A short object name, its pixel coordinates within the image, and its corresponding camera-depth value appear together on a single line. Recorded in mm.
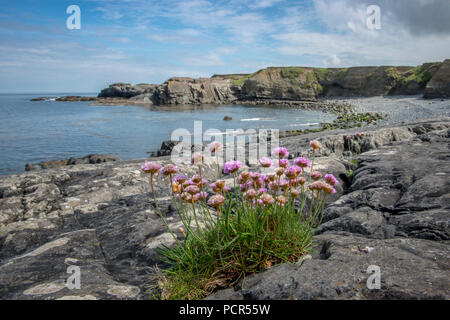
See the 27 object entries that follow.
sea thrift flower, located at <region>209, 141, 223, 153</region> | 3239
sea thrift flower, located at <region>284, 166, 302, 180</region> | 3010
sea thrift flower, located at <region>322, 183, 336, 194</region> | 2936
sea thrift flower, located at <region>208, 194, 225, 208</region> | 2807
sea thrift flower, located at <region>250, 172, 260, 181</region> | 3062
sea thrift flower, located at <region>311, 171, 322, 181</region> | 3064
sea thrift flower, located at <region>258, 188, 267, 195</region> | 3354
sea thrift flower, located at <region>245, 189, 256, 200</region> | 2943
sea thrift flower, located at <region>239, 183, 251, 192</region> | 3205
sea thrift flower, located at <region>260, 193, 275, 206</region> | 2833
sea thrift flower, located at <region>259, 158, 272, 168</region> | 3051
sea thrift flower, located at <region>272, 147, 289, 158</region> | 3244
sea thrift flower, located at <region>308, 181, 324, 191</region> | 2961
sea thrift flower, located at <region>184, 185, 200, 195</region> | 2885
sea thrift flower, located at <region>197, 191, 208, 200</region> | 3149
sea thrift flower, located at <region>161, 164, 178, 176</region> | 2938
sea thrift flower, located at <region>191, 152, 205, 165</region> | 3184
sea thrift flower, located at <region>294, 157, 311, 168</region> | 3180
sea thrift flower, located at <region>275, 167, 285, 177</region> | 3040
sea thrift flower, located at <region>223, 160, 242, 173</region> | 3004
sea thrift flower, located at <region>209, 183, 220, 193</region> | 3121
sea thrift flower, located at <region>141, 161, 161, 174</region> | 2947
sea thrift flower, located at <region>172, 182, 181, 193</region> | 3218
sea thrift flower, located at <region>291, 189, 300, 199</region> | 3109
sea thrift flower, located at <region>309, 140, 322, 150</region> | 3348
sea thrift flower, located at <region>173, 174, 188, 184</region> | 3173
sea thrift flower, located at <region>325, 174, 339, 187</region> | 3162
